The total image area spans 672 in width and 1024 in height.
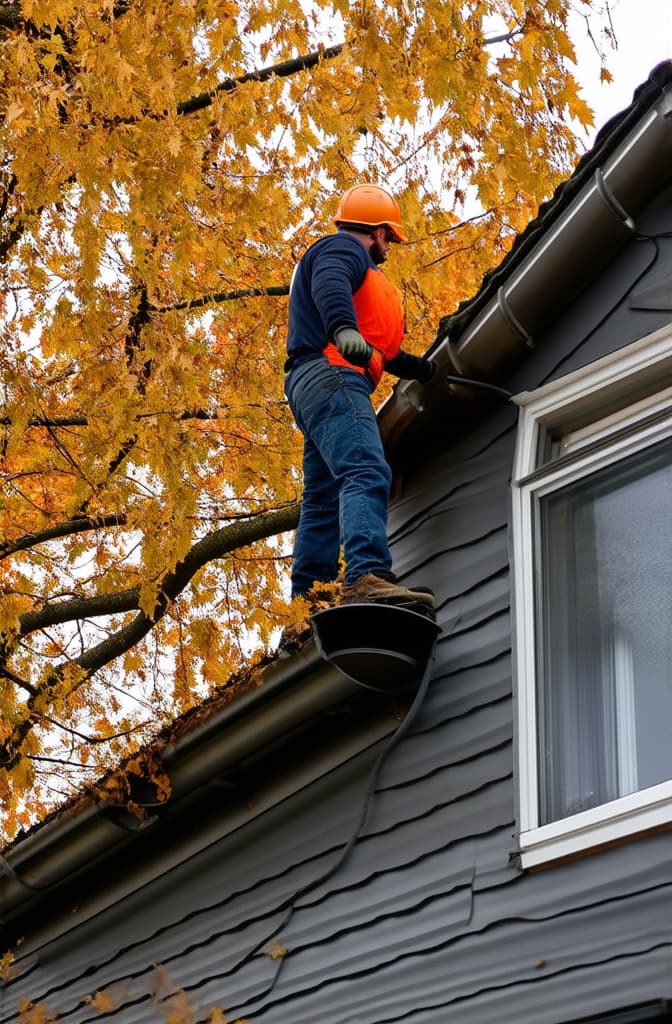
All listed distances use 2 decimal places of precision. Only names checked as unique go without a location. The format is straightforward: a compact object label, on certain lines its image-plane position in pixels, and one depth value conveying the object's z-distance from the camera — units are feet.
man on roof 36.38
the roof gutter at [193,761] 38.34
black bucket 34.61
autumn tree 52.64
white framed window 28.95
